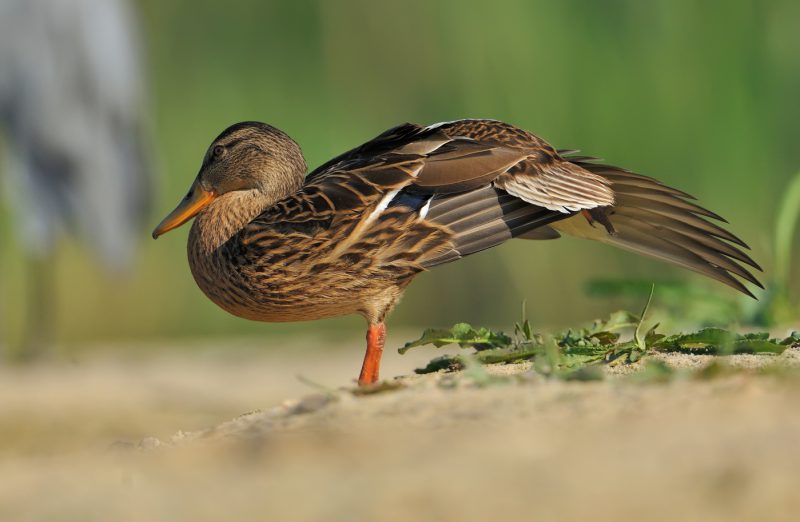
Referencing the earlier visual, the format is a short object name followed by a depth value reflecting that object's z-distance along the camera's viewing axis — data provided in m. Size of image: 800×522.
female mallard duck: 7.26
